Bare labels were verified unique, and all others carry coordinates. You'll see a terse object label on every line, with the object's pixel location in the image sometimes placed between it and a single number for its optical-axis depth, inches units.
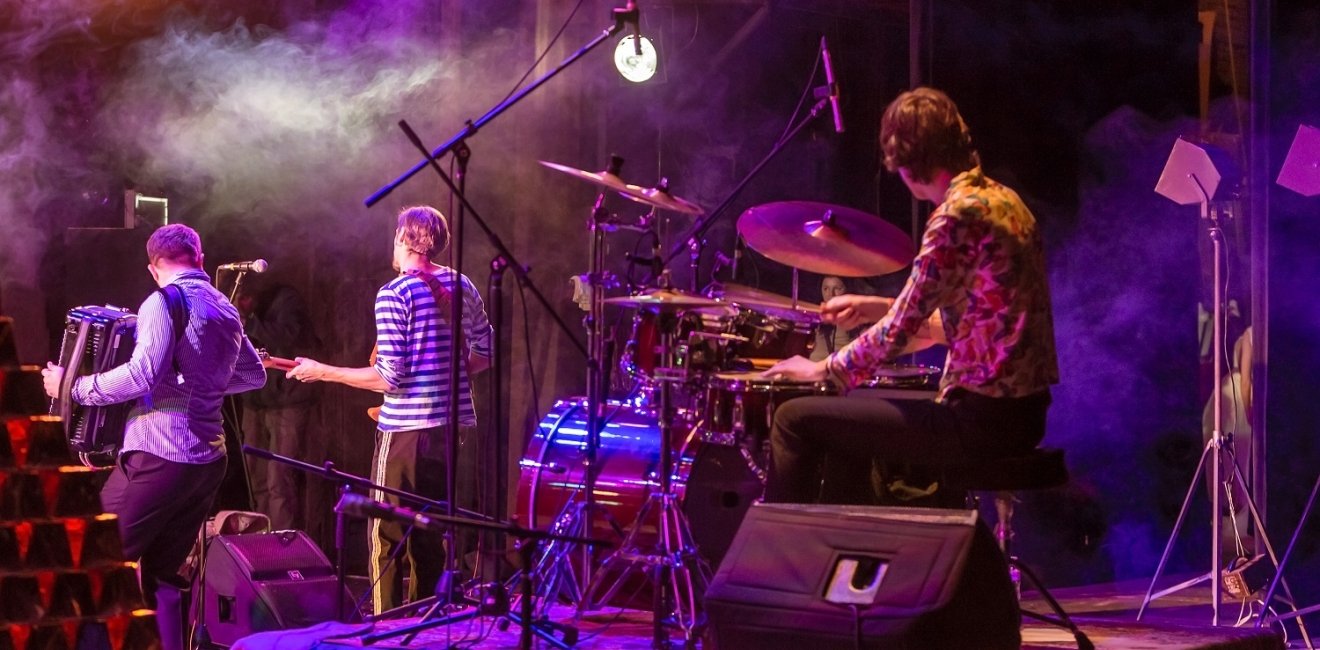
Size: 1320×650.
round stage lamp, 332.2
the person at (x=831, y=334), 316.8
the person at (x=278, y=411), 349.7
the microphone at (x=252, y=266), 280.4
